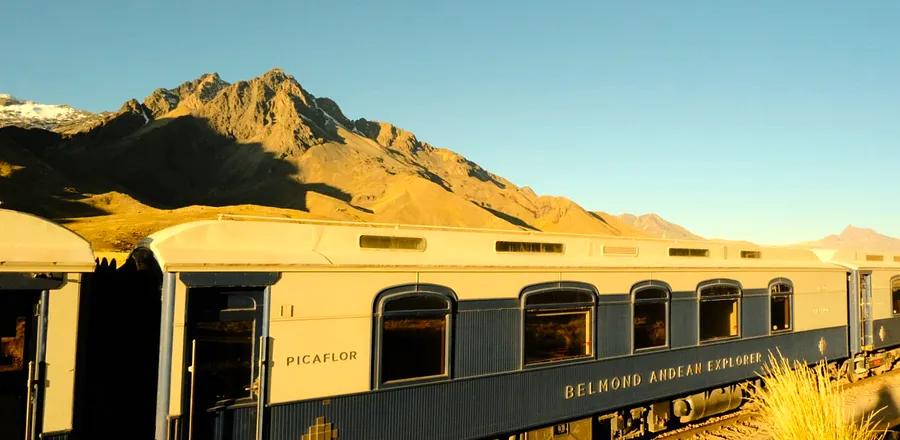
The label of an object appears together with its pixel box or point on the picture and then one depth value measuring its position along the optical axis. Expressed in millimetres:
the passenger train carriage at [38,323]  6027
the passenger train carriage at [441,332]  6742
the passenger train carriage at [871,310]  15727
